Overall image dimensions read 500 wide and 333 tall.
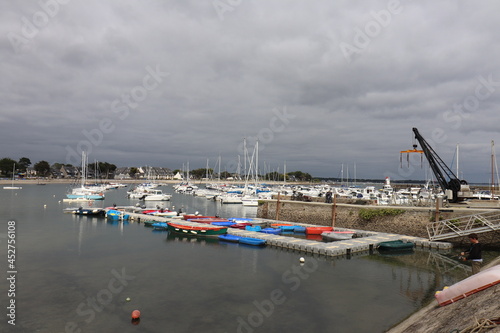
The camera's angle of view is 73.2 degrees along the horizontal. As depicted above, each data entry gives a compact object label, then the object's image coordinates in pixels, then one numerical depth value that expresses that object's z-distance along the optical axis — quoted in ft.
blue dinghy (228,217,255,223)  140.46
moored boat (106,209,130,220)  159.22
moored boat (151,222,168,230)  137.90
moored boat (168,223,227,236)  115.14
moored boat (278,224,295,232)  127.65
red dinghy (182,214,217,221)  148.56
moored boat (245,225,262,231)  123.83
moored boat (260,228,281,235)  121.19
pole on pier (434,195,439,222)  102.38
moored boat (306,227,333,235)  122.93
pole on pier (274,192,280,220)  150.75
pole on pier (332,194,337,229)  130.75
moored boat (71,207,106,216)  172.96
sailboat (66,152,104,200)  268.82
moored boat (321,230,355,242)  110.55
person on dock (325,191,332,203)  157.81
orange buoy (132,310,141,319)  50.03
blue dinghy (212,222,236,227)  132.47
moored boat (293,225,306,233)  126.31
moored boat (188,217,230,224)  138.02
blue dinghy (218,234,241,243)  109.50
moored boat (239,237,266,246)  103.55
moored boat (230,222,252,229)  132.74
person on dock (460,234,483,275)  51.78
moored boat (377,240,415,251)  93.76
